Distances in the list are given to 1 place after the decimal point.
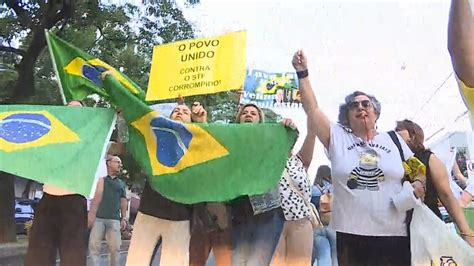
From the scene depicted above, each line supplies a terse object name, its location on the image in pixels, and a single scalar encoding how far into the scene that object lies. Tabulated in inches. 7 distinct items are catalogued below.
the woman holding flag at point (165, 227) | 126.2
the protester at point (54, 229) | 123.8
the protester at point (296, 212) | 129.1
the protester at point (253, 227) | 127.6
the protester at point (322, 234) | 133.2
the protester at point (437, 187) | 122.6
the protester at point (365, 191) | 117.1
